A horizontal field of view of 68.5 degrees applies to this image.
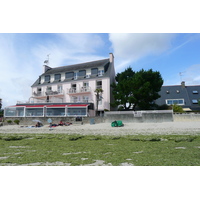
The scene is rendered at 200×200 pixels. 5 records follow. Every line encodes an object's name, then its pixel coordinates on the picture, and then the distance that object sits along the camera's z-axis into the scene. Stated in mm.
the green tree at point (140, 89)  26484
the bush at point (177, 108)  27250
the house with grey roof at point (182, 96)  37225
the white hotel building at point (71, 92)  30594
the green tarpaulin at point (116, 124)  21797
